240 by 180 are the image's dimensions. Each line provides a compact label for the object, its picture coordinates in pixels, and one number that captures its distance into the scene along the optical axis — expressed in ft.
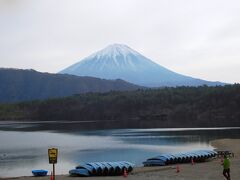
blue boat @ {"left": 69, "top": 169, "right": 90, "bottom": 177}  111.55
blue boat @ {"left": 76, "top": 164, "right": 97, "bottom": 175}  111.34
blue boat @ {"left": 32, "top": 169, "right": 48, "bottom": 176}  119.03
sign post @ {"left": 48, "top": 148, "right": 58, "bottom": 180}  69.56
